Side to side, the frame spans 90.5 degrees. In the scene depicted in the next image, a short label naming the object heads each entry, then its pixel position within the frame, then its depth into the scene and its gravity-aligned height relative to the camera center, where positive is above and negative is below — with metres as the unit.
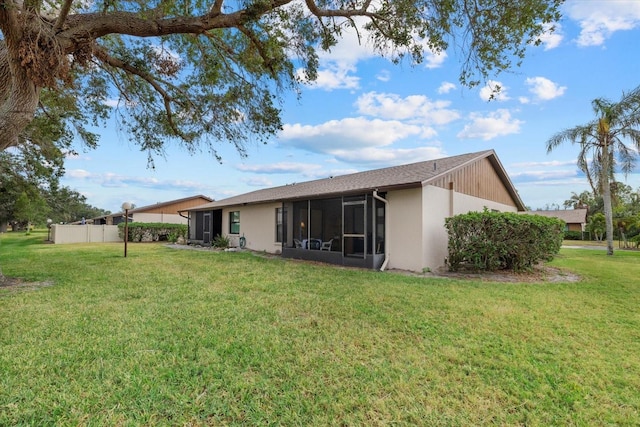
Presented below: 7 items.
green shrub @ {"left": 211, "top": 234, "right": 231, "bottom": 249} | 17.19 -1.06
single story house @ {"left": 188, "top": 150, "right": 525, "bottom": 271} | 9.42 +0.47
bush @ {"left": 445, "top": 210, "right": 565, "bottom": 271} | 8.51 -0.44
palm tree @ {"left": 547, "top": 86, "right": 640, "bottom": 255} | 15.00 +4.08
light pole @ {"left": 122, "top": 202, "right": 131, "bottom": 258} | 13.60 +0.76
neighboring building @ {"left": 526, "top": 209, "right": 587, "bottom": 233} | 35.56 +0.50
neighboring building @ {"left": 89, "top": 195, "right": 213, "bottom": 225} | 28.59 +1.17
